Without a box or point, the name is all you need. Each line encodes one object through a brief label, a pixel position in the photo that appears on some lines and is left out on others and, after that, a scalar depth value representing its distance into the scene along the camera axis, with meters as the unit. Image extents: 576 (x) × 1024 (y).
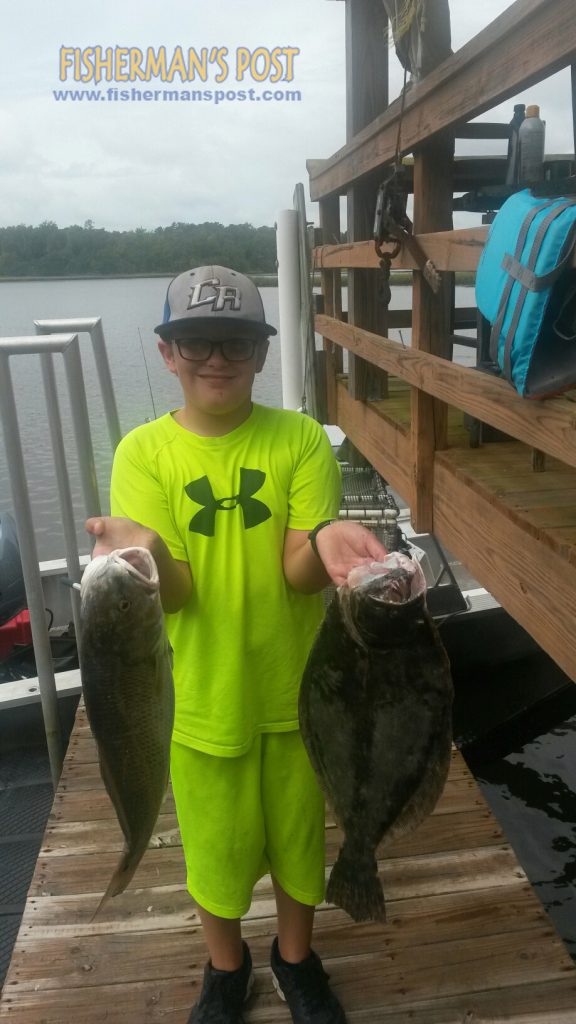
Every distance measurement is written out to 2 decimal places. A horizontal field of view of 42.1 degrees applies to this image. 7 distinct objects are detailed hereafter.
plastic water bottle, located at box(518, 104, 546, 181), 3.40
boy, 1.95
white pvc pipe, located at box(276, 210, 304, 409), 5.76
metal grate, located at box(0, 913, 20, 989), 3.14
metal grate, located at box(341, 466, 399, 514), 5.31
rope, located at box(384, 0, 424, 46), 3.31
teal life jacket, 1.86
